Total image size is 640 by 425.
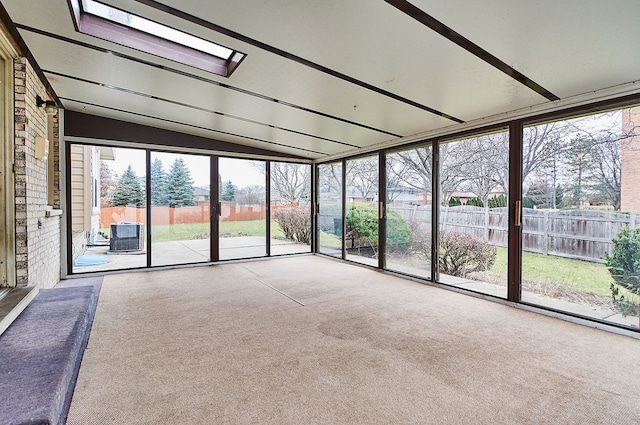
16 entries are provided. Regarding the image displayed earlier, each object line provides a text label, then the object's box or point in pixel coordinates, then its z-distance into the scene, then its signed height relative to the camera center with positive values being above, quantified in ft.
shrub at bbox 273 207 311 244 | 24.81 -1.12
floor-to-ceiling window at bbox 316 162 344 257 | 23.62 -0.09
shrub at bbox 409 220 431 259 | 16.61 -1.56
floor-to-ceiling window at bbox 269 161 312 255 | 24.18 +0.06
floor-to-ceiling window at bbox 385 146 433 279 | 16.74 -0.11
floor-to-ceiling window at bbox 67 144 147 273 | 17.97 +0.27
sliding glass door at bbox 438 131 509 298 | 13.71 -0.18
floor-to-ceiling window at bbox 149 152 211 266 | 19.51 +0.04
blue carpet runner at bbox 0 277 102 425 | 5.20 -3.06
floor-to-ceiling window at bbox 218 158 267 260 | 21.90 +0.05
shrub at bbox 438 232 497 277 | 14.62 -2.13
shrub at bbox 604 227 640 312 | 10.10 -1.71
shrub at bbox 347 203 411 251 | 18.24 -1.11
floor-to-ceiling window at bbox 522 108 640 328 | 10.24 -0.22
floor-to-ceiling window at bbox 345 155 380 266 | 20.43 -0.07
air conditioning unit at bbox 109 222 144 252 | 19.58 -1.69
